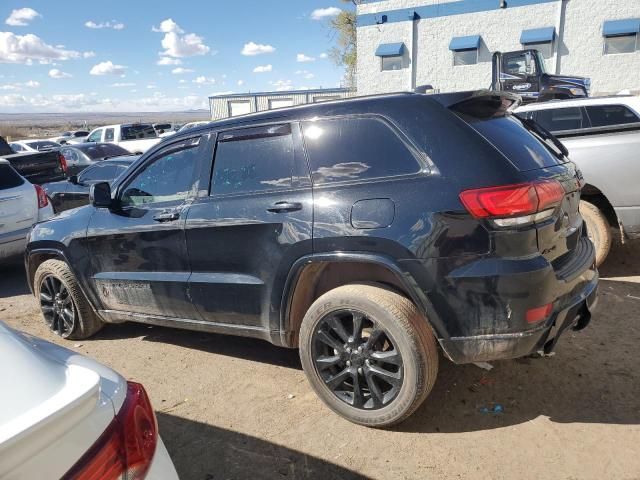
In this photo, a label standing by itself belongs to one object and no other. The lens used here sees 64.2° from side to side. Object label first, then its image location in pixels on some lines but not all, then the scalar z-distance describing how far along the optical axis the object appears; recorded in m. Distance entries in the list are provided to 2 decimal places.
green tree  31.95
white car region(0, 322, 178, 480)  1.24
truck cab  12.98
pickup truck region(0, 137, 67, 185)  9.47
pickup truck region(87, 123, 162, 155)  17.44
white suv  6.52
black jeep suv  2.62
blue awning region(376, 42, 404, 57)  24.39
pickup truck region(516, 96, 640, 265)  5.01
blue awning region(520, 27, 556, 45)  21.05
